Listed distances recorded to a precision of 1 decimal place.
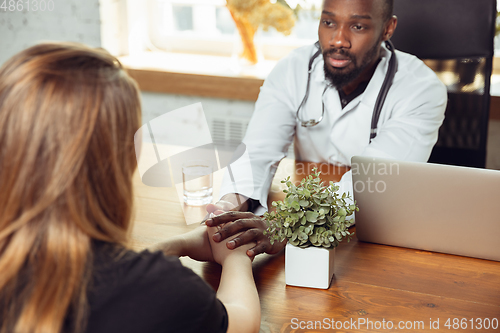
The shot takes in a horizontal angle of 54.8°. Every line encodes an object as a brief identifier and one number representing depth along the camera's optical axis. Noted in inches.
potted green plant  34.6
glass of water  50.7
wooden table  31.8
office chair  67.2
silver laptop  36.5
